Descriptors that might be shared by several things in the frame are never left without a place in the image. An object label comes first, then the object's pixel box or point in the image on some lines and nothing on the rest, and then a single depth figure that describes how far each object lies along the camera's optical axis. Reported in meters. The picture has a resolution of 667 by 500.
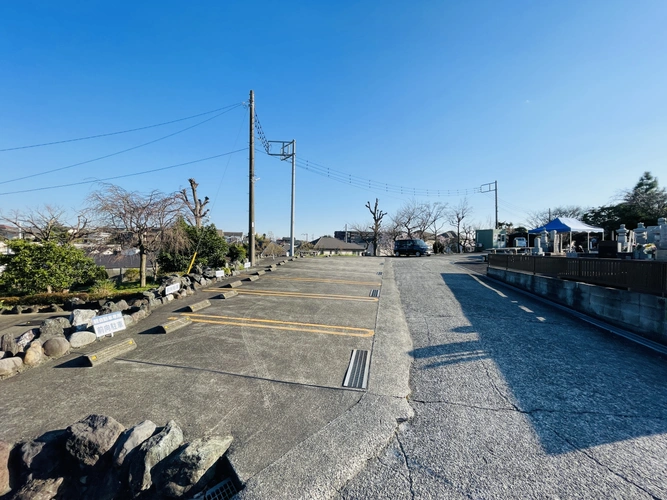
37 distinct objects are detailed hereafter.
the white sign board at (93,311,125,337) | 4.06
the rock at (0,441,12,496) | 1.93
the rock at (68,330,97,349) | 3.82
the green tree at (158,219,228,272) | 11.78
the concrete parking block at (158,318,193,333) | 4.40
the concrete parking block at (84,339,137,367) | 3.35
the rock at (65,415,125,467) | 2.03
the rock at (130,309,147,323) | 4.89
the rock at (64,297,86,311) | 8.20
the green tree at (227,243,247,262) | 15.54
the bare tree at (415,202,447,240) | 36.12
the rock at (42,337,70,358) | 3.54
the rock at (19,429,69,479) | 2.00
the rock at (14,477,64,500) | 1.90
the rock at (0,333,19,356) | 3.36
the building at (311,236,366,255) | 51.75
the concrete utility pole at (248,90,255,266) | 11.36
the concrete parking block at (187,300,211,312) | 5.43
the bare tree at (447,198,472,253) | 35.44
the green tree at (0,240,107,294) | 9.19
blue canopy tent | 14.28
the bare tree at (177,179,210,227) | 20.12
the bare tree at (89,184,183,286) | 10.55
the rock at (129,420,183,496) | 1.86
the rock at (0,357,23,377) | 3.09
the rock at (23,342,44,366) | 3.30
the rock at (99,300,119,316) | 5.20
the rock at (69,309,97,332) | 4.20
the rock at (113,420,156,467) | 1.97
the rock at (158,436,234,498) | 1.80
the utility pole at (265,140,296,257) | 14.96
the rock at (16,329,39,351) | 3.51
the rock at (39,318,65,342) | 3.78
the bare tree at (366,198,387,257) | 30.81
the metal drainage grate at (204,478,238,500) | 1.77
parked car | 21.20
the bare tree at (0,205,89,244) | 12.54
